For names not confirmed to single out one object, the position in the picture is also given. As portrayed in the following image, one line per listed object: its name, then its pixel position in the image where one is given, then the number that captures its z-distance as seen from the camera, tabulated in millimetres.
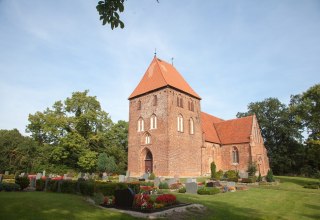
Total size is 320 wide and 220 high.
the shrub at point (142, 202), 9995
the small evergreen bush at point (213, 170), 27784
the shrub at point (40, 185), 17250
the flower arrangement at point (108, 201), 11234
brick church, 28484
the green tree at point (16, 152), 32656
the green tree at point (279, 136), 47719
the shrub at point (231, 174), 27070
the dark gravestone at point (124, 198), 10547
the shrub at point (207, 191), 16703
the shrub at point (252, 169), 29688
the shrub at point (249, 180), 24988
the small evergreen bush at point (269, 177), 26098
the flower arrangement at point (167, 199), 10822
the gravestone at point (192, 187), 17359
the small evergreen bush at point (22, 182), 16516
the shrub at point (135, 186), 15666
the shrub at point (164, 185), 20050
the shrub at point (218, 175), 27406
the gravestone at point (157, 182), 21089
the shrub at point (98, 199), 11617
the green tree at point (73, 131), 36250
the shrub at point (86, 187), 14488
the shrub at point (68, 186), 15555
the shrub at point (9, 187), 15555
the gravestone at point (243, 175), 28338
